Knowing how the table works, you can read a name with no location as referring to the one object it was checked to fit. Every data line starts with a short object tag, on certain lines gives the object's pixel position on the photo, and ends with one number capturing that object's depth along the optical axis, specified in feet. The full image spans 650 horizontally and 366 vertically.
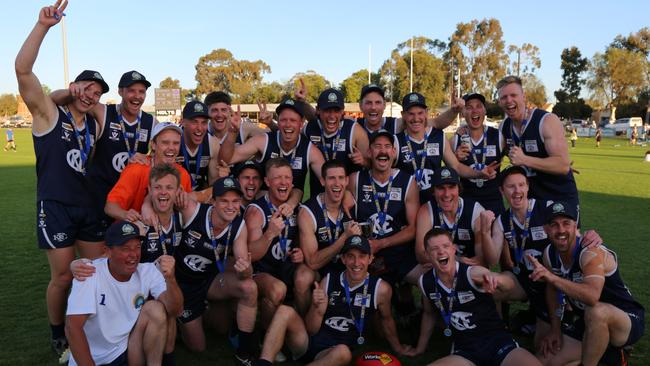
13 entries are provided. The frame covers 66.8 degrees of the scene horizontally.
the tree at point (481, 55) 233.76
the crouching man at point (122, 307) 11.74
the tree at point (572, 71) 235.61
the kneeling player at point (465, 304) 14.23
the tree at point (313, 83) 264.11
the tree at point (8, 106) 384.06
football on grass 13.78
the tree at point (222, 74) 265.75
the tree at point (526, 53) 237.45
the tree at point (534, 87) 235.20
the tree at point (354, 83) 255.91
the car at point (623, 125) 180.78
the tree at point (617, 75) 212.84
